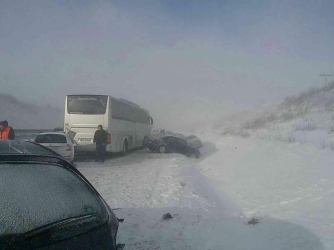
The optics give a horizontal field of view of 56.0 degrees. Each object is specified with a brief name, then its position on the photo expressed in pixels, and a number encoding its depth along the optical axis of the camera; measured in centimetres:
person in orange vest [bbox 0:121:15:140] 1086
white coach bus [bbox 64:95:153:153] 1656
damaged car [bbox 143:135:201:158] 2155
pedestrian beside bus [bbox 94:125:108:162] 1549
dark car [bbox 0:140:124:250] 212
